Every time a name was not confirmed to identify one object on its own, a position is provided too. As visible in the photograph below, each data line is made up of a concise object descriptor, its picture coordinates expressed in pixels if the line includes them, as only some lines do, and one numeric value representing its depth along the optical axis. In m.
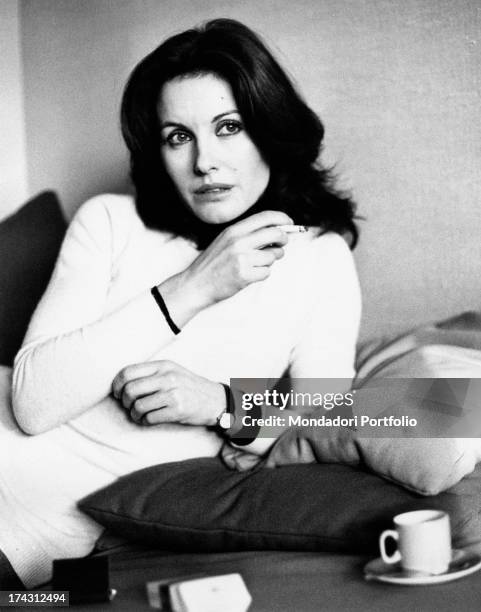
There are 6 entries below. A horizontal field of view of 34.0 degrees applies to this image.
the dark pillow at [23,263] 1.32
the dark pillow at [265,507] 0.88
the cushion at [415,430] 0.90
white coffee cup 0.77
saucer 0.75
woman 1.03
